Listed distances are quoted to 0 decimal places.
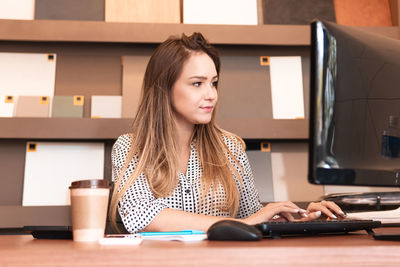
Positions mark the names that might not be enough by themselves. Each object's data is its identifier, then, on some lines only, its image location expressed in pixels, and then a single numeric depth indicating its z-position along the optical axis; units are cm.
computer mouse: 60
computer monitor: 65
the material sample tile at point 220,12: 217
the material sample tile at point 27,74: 216
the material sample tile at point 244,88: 220
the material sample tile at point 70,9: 214
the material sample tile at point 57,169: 206
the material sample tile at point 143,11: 215
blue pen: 74
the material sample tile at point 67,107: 207
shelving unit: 198
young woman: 144
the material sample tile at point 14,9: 214
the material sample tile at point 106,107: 212
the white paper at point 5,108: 209
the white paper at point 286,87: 221
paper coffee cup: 68
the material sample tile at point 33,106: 208
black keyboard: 70
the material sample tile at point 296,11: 229
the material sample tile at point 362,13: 234
